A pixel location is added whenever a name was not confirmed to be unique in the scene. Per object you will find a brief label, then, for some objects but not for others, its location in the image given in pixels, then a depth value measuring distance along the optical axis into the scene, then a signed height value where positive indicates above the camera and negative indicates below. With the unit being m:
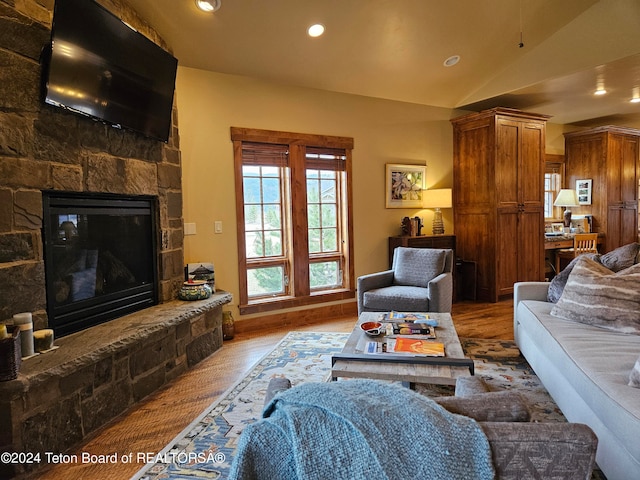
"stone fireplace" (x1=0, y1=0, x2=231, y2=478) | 1.91 -0.18
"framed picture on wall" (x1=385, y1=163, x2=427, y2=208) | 4.87 +0.50
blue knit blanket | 0.71 -0.42
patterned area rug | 1.85 -1.12
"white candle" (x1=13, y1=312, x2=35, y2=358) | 1.99 -0.53
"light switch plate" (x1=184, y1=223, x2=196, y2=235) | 3.73 -0.01
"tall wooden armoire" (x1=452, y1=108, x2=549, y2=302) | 4.81 +0.34
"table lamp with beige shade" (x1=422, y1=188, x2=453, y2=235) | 4.96 +0.32
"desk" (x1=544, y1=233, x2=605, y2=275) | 5.50 -0.31
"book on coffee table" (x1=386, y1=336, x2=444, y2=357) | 2.05 -0.69
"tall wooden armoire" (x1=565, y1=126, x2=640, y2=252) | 6.10 +0.75
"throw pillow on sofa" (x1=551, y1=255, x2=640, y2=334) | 2.16 -0.47
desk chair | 5.36 -0.33
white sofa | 1.41 -0.72
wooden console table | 4.72 -0.24
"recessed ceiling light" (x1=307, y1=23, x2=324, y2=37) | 3.38 +1.76
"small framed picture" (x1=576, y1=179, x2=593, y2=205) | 6.27 +0.49
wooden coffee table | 1.83 -0.72
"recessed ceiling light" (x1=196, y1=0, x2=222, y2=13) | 2.92 +1.73
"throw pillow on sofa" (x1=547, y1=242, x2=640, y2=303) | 2.52 -0.29
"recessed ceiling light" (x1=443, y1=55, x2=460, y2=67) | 4.17 +1.80
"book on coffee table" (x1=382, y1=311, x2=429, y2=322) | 2.72 -0.69
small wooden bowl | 2.37 -0.67
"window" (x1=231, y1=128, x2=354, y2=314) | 4.11 +0.08
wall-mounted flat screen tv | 2.12 +1.02
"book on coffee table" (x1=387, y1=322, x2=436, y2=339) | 2.36 -0.68
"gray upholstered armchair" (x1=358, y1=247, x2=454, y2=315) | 3.44 -0.61
